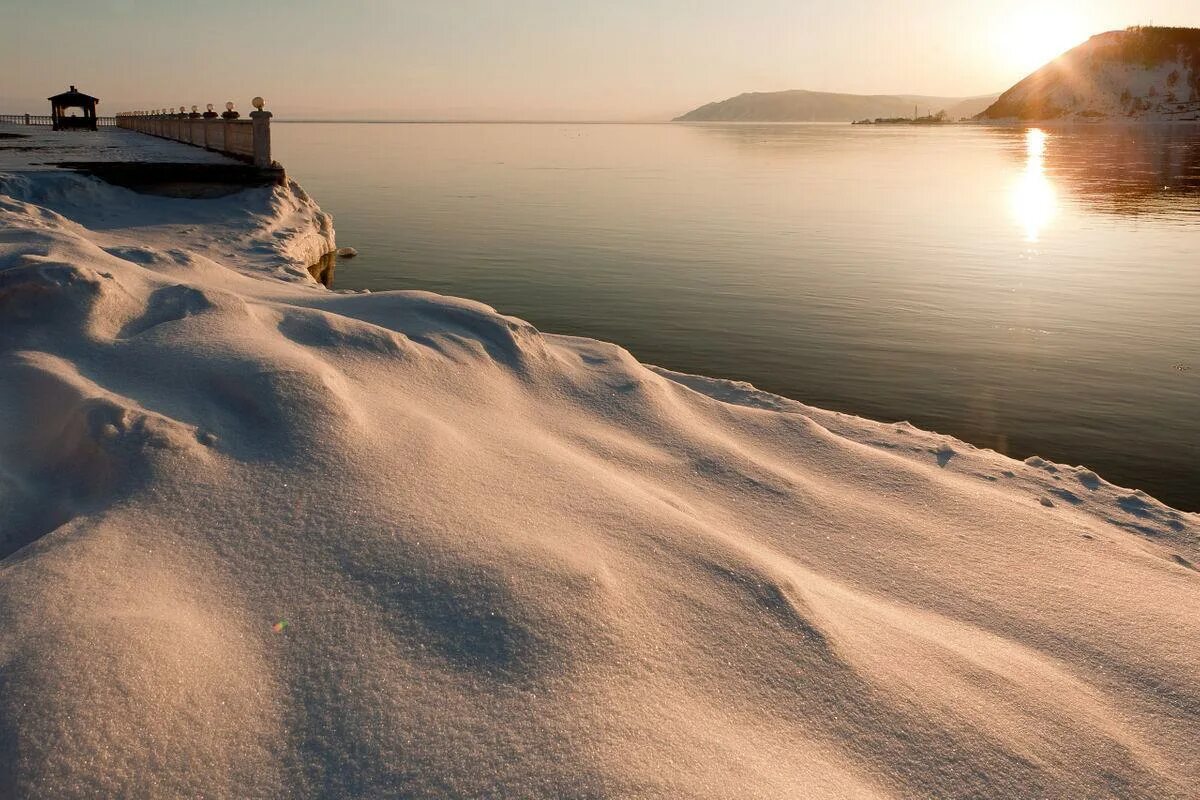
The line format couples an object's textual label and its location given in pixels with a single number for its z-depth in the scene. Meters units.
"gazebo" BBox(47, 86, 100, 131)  43.00
